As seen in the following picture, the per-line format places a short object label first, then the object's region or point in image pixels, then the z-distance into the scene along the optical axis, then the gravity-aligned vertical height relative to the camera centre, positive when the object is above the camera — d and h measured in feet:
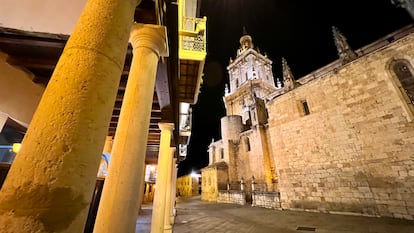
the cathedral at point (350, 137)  26.53 +8.74
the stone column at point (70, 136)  2.50 +0.91
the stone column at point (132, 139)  6.29 +1.98
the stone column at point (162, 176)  14.98 +1.23
